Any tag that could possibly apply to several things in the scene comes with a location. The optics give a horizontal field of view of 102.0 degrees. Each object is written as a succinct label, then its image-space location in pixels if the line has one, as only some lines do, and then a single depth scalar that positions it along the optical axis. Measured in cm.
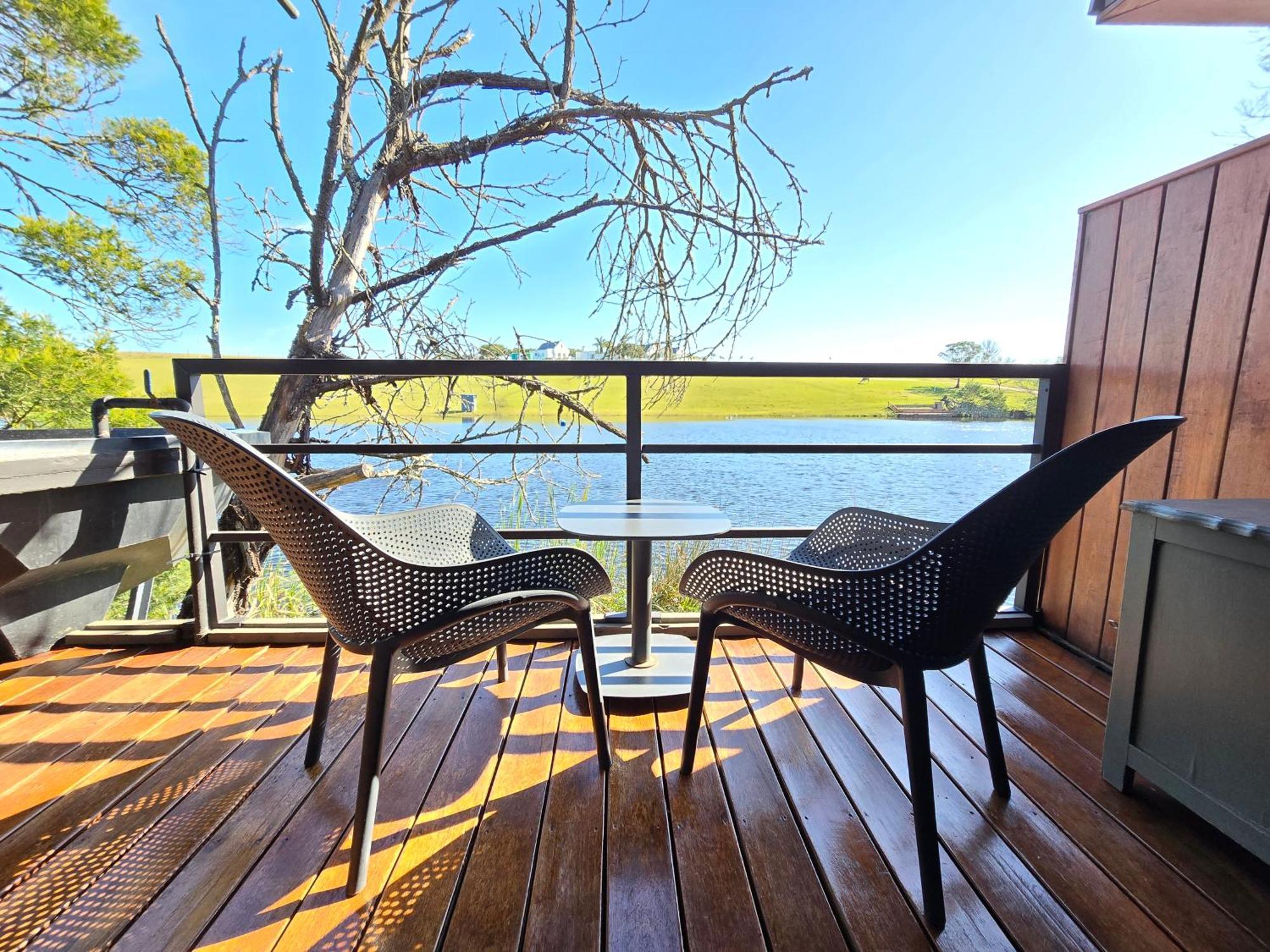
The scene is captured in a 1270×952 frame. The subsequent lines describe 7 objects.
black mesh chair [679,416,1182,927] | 90
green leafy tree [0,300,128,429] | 452
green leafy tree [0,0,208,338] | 429
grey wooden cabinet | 97
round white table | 143
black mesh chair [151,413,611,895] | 96
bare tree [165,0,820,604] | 278
